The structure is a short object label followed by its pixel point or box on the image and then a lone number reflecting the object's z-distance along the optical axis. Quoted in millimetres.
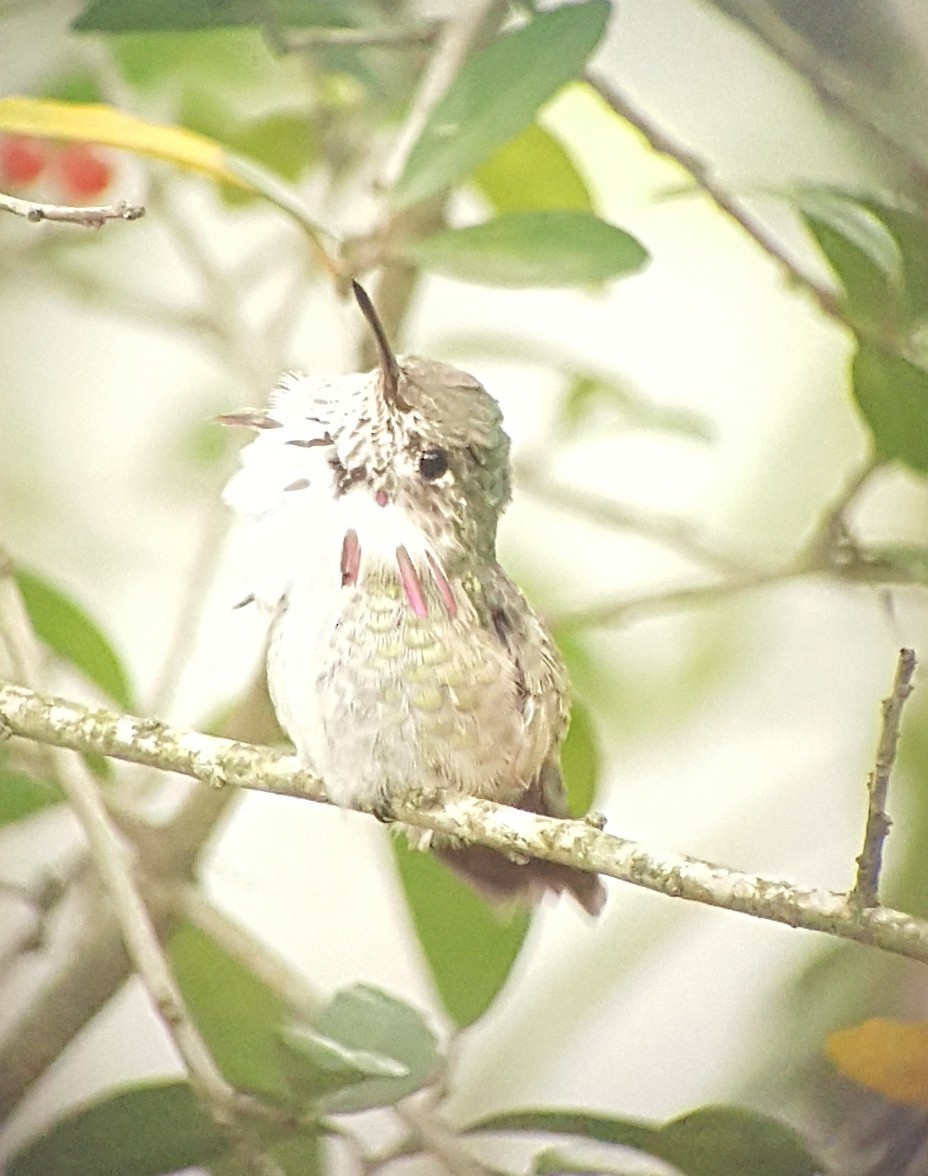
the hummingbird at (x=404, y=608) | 2120
